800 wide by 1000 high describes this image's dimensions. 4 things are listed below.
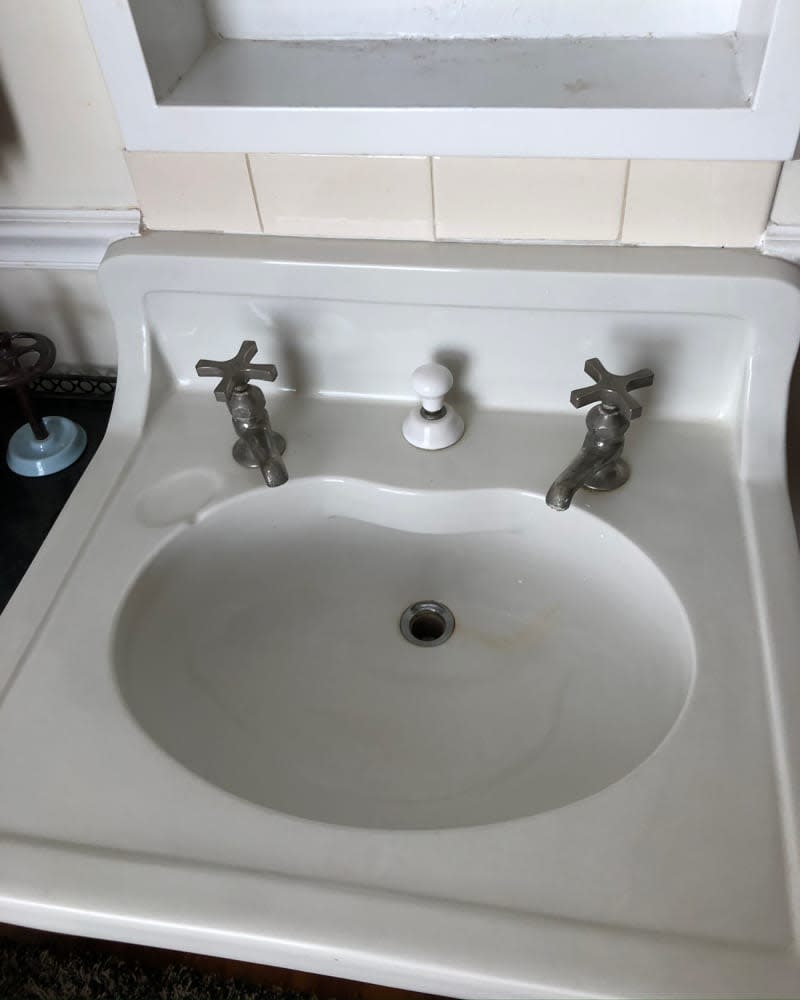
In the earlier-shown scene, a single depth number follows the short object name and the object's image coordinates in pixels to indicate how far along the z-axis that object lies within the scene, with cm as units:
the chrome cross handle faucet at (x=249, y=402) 72
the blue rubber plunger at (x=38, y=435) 83
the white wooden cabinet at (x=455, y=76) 64
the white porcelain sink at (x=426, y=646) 52
